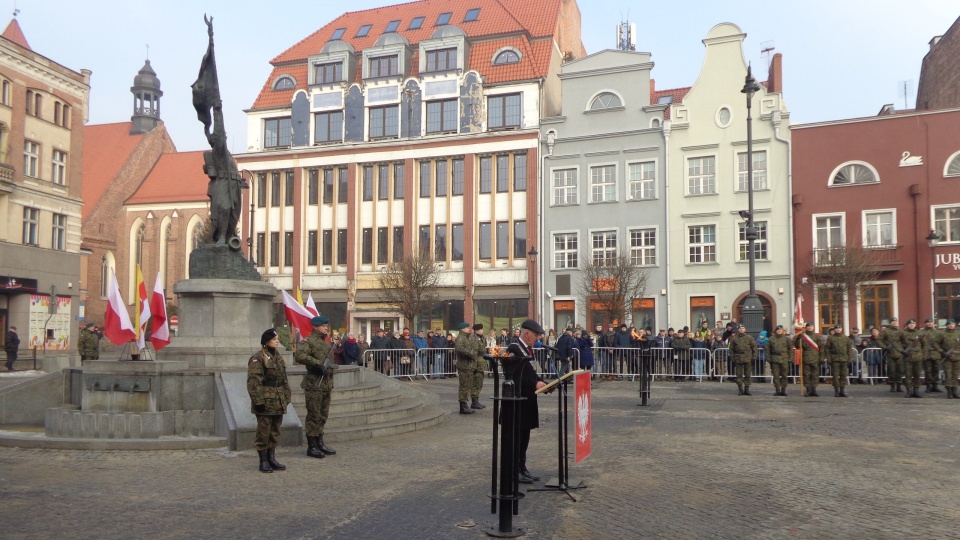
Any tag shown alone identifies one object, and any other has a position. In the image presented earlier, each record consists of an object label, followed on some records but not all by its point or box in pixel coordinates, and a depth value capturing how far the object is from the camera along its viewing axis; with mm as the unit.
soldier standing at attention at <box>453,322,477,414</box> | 15617
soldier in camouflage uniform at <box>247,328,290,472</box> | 9438
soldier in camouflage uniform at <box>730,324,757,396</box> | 19453
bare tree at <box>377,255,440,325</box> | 37594
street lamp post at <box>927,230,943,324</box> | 32081
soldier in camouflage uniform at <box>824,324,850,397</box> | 18719
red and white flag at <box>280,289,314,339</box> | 15680
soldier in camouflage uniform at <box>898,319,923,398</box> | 18734
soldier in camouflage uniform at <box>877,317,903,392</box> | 19703
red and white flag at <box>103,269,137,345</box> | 14070
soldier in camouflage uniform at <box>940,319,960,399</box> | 18375
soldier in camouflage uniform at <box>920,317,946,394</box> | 19047
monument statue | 14898
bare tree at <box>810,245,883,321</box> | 31438
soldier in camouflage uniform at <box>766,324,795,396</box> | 19016
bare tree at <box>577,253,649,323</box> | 34188
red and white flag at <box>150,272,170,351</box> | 14219
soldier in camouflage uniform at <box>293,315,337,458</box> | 10469
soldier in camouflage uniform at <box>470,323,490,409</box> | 15727
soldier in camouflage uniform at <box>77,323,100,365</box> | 22672
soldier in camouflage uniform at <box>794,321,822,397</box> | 18672
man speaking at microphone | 8047
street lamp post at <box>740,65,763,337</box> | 23625
